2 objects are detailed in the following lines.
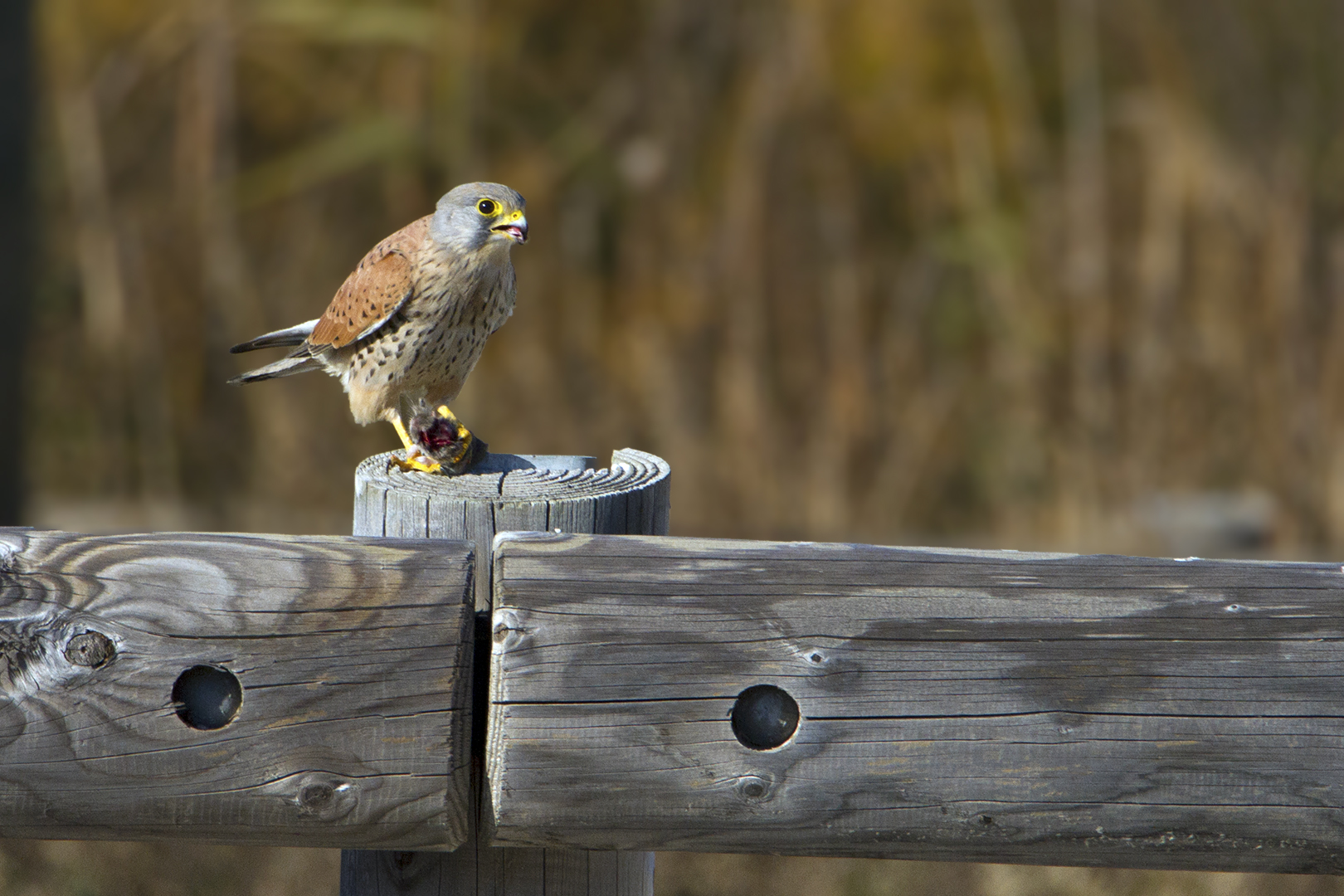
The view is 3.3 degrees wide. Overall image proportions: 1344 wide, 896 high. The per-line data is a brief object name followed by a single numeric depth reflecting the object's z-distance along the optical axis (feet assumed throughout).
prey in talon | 35.05
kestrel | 35.84
